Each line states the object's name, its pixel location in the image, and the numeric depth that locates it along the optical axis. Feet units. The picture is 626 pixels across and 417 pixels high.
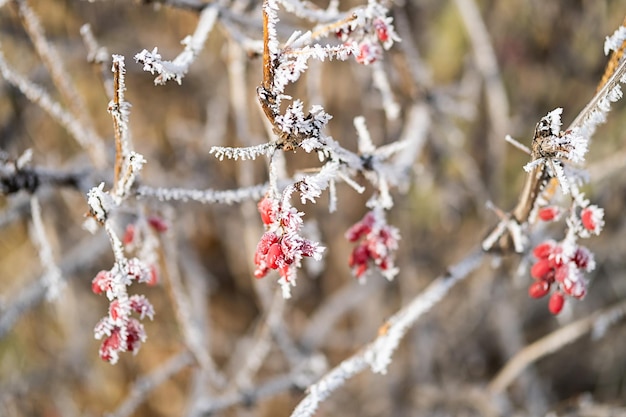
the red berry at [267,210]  2.21
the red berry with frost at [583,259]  2.35
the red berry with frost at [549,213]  2.38
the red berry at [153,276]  2.34
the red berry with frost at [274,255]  2.20
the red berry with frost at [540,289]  2.39
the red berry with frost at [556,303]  2.39
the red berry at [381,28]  2.38
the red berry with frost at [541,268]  2.37
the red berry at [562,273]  2.34
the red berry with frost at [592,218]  2.31
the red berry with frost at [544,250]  2.38
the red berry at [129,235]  2.45
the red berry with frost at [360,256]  2.44
